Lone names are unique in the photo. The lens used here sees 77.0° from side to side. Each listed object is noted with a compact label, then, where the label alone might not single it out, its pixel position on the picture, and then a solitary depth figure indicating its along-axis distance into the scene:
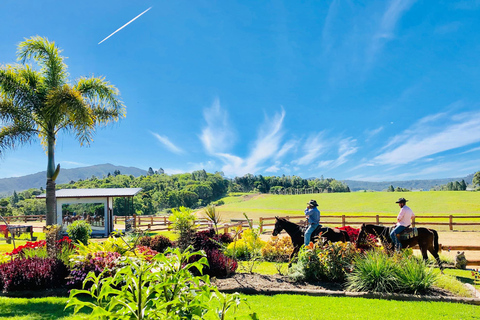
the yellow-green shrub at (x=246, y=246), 9.92
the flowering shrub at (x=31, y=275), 7.35
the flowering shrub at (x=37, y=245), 8.89
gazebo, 22.75
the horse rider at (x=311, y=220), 9.60
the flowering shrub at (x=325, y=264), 7.97
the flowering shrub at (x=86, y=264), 7.12
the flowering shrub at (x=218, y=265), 8.68
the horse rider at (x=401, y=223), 9.58
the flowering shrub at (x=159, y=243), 12.46
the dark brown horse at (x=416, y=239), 9.65
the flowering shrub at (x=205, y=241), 9.91
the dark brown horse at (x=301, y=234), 9.85
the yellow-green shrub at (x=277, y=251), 11.88
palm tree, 13.22
